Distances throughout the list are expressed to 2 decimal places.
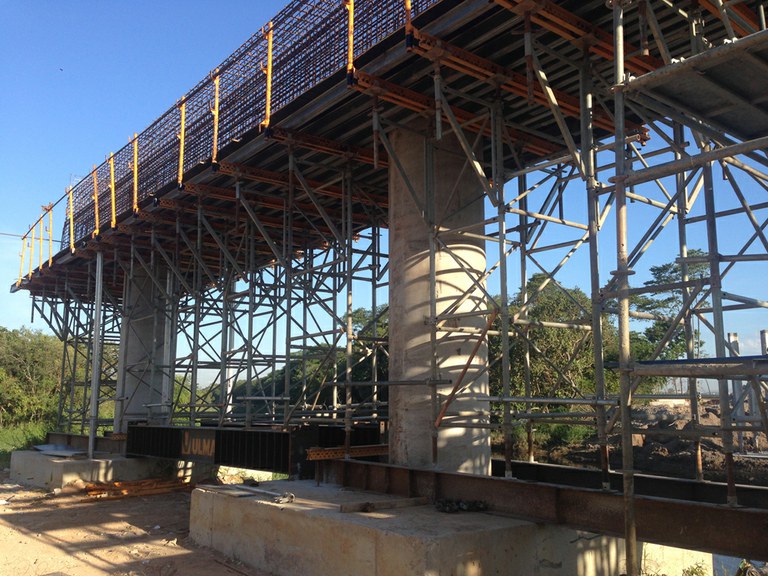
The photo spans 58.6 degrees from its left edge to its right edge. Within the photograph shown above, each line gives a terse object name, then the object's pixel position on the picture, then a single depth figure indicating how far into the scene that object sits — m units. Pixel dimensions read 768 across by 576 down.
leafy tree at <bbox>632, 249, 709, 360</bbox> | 31.80
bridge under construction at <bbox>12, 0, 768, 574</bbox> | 7.14
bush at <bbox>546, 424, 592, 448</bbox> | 31.11
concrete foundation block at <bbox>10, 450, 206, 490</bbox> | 18.23
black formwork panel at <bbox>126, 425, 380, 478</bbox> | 12.64
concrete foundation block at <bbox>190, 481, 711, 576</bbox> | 7.64
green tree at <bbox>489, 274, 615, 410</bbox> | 29.93
